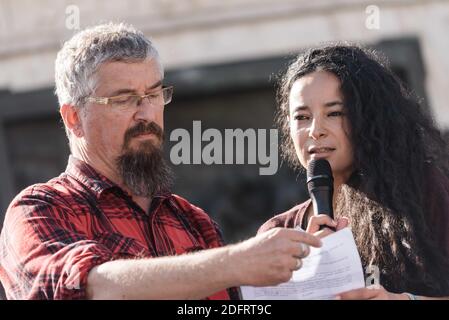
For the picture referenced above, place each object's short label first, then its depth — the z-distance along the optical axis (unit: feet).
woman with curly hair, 24.35
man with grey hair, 20.53
